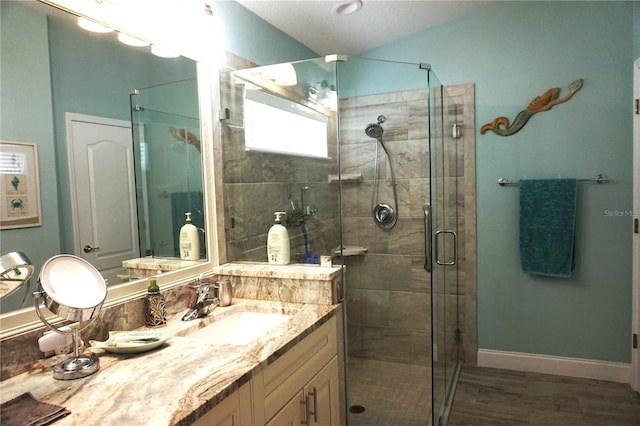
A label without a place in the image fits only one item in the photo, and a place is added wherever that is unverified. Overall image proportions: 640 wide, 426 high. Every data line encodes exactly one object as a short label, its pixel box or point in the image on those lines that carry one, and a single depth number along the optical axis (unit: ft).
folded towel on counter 3.11
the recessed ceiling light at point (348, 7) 8.23
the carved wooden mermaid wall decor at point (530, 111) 9.31
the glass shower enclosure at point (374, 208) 7.22
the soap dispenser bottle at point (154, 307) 5.49
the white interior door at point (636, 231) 8.64
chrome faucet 5.86
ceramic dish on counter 4.42
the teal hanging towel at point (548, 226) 9.30
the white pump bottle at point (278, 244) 6.95
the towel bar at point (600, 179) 9.07
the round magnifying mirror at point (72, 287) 3.95
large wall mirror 4.28
